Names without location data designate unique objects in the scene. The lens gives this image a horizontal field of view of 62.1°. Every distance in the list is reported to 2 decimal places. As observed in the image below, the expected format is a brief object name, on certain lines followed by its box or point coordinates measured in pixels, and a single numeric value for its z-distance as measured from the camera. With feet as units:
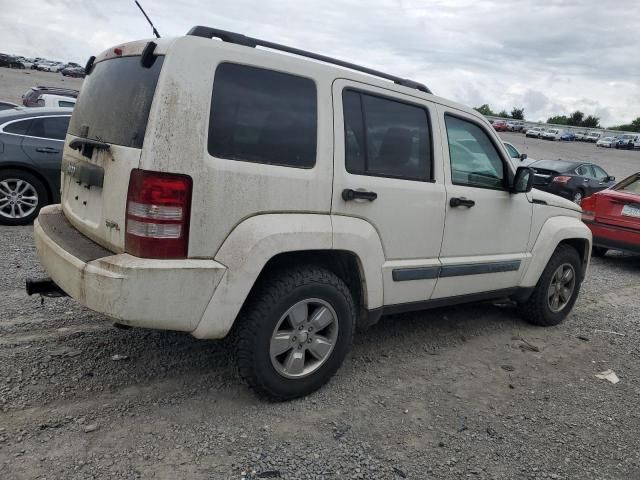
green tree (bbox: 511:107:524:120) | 272.92
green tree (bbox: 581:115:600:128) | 269.64
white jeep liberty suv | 8.59
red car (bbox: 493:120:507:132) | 189.58
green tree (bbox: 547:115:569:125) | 281.33
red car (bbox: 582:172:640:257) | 25.77
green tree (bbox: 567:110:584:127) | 274.11
